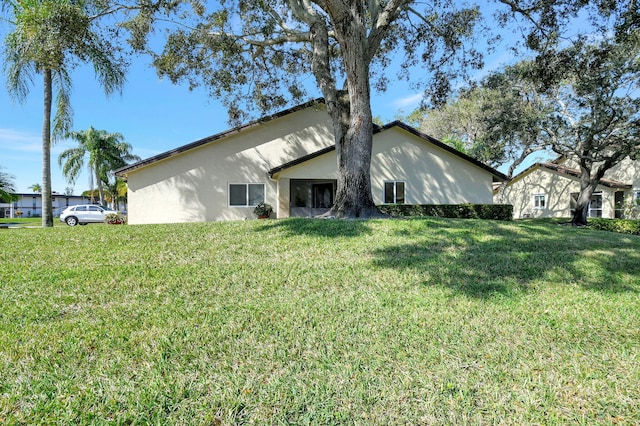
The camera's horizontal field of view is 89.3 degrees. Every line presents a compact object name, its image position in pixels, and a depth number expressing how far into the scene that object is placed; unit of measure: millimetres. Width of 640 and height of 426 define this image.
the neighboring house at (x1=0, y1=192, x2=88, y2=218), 47441
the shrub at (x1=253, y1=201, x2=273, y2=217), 16062
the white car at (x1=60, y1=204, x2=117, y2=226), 24641
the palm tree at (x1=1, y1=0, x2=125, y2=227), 9414
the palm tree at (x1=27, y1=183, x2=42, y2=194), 61312
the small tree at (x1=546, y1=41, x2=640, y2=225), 12672
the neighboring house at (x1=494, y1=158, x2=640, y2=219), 24344
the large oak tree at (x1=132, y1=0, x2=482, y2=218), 9758
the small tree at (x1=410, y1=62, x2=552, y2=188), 19298
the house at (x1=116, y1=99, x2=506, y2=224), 15617
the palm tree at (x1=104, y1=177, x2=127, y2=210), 43981
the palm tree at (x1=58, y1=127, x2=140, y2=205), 34906
